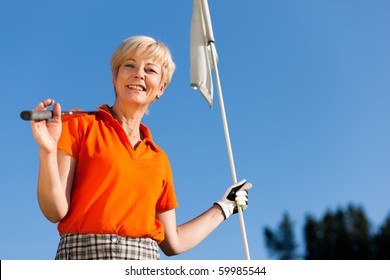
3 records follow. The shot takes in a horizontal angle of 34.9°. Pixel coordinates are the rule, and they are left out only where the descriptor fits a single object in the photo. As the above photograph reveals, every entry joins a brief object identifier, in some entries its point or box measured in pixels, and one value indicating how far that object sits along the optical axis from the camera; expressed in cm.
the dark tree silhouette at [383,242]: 4272
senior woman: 319
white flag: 456
